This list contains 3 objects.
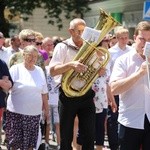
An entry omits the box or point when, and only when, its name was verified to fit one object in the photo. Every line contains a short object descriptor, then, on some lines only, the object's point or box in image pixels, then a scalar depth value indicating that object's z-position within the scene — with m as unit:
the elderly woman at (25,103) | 7.23
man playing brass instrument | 6.69
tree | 35.07
